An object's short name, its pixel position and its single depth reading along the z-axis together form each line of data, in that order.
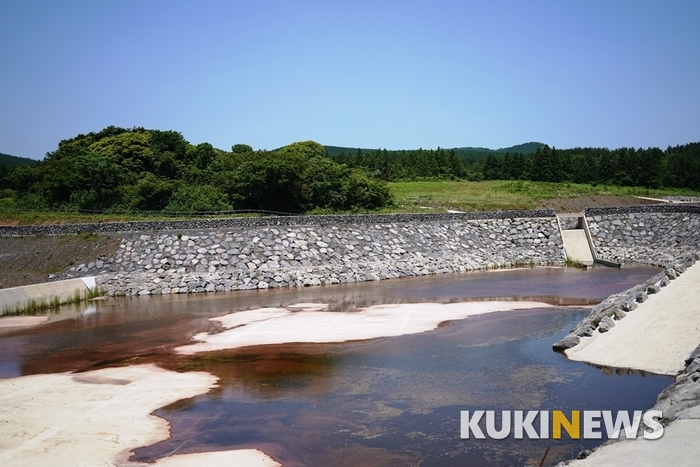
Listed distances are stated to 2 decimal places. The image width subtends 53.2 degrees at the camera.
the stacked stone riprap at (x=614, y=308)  22.73
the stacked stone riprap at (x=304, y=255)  39.44
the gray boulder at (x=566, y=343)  22.19
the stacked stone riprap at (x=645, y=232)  45.44
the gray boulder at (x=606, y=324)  22.88
